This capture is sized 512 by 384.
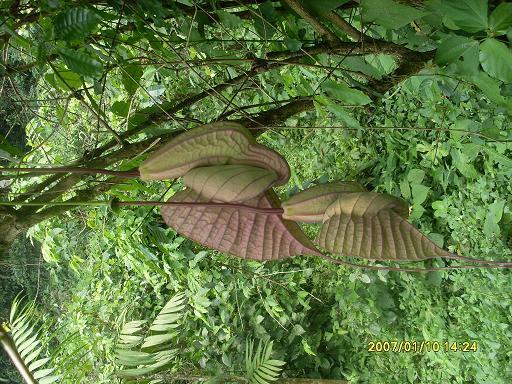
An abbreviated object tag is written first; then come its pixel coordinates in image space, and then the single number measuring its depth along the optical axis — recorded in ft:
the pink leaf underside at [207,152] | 1.46
